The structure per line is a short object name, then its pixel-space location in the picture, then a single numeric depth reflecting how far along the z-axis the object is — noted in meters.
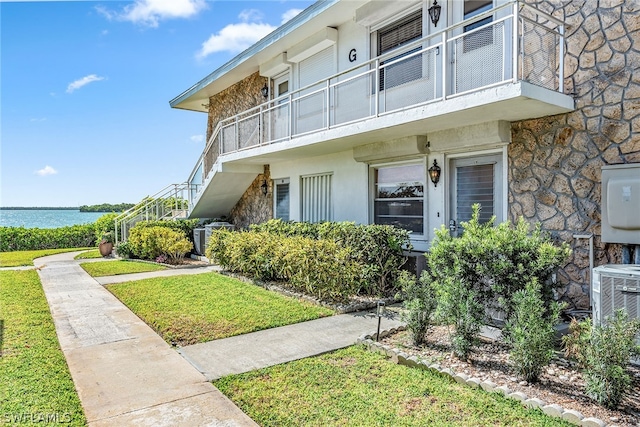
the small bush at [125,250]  15.24
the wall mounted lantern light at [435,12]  9.09
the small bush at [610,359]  3.59
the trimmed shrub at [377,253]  8.59
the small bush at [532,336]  4.08
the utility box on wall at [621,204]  6.09
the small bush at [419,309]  5.38
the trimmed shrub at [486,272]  4.84
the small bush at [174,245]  13.56
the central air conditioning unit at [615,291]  4.71
